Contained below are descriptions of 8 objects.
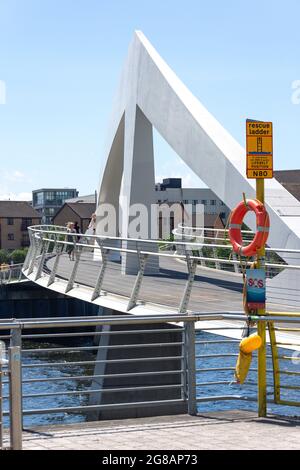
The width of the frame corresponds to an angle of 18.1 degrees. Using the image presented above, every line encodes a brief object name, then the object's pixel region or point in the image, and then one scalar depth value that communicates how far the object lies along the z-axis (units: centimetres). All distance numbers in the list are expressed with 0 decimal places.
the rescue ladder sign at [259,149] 984
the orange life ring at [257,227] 1035
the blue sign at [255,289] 996
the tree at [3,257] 11994
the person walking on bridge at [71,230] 3417
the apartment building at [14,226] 13338
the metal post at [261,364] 967
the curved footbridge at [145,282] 1741
